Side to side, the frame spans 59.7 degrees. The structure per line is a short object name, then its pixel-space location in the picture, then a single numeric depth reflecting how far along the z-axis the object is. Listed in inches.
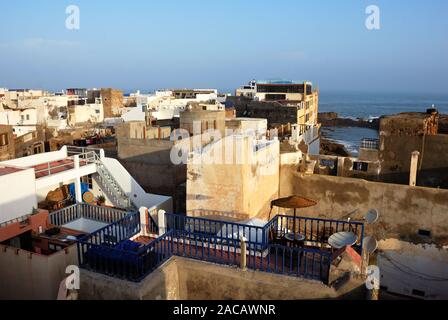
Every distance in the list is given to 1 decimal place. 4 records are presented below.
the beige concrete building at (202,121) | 1032.8
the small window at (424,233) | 569.9
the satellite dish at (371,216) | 480.7
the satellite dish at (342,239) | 367.2
